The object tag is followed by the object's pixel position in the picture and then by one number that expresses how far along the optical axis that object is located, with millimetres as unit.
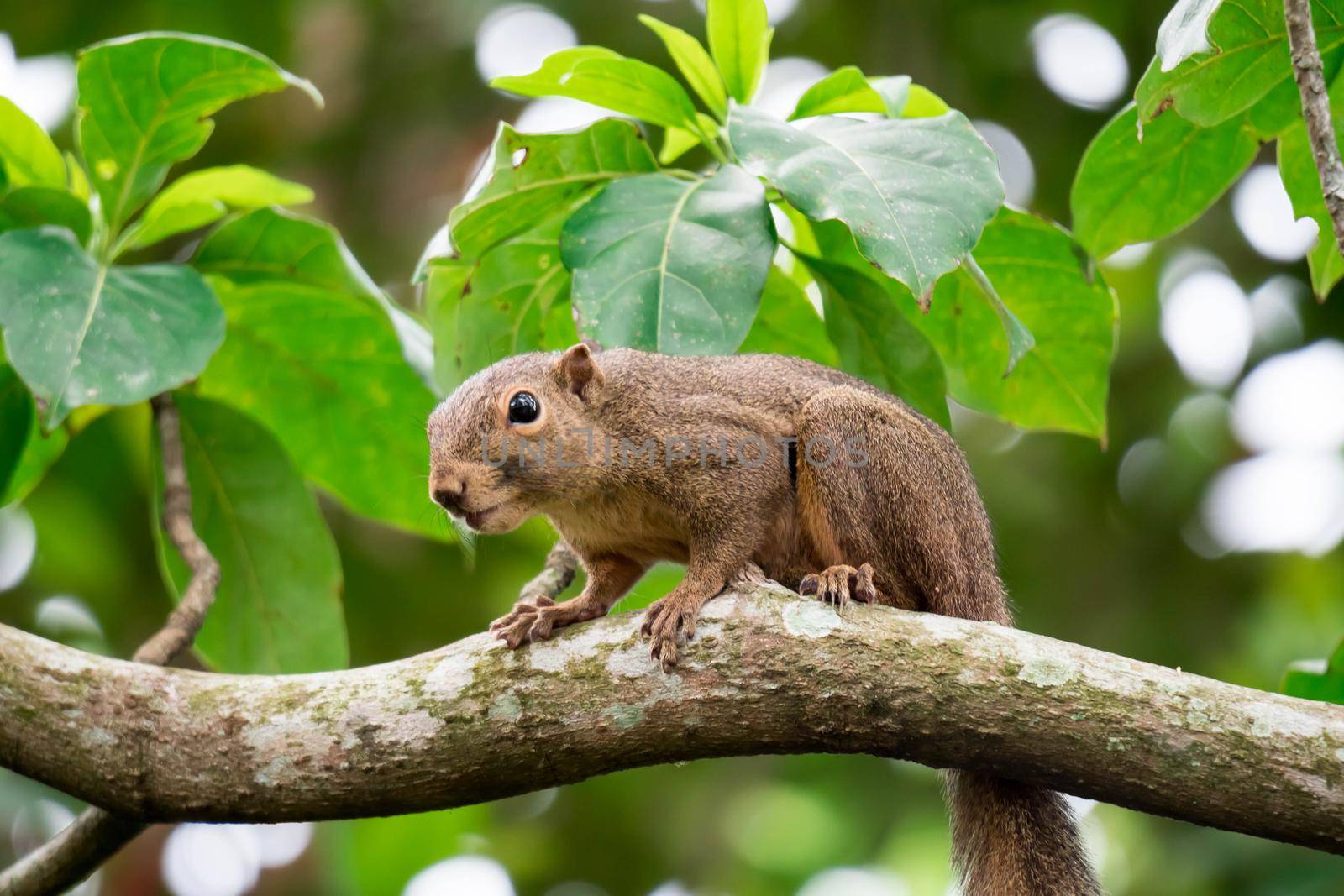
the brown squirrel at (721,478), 6848
